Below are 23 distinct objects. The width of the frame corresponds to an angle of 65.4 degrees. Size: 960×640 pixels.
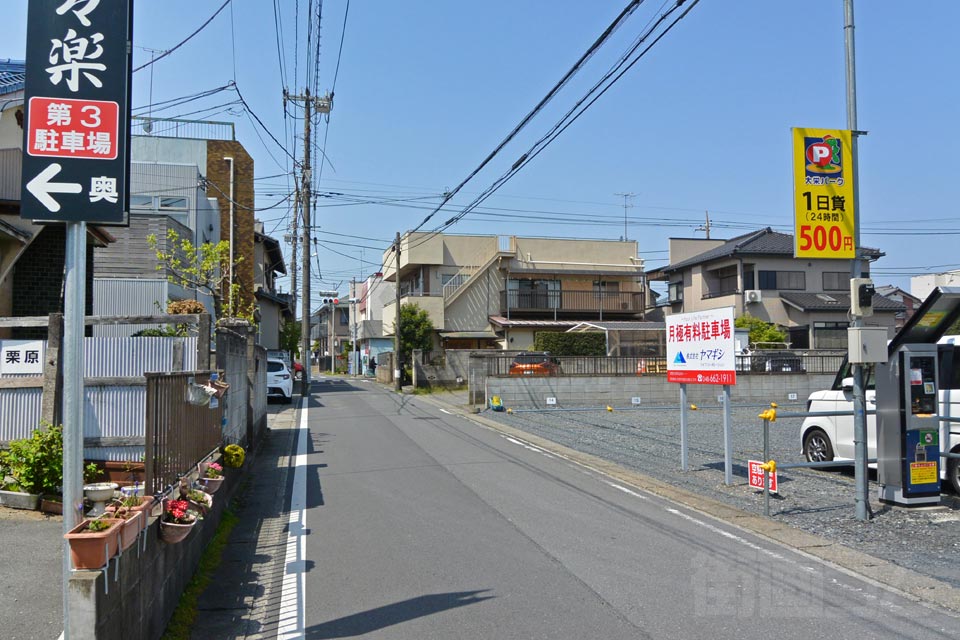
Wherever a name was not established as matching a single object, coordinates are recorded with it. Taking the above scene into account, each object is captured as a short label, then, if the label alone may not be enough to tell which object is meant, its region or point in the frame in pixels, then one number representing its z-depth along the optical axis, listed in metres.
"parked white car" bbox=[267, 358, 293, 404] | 27.53
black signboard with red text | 4.06
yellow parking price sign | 8.99
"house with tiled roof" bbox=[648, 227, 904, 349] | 36.34
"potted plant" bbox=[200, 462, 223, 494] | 7.05
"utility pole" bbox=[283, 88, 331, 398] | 29.08
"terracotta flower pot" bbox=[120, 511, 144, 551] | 4.14
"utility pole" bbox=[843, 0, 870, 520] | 8.68
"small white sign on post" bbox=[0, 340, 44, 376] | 8.17
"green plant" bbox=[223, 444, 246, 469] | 9.07
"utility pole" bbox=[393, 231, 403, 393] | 34.39
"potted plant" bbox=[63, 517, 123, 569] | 3.77
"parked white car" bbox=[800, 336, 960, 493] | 9.69
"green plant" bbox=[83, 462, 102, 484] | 7.39
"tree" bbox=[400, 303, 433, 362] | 39.47
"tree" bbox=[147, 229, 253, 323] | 16.97
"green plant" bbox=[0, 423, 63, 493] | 7.62
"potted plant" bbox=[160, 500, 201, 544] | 5.09
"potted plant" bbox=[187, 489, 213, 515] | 6.01
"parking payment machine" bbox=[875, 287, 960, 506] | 9.01
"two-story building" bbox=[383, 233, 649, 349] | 39.97
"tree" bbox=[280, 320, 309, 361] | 50.44
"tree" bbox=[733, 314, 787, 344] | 33.84
